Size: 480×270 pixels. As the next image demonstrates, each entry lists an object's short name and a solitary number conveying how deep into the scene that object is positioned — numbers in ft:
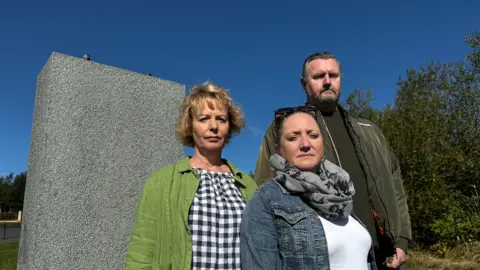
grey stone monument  9.36
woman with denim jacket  5.18
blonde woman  6.17
